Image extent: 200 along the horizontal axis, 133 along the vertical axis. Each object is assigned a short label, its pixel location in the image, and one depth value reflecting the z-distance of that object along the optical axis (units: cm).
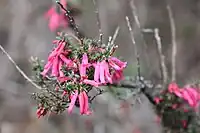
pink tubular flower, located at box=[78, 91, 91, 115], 90
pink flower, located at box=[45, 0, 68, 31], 129
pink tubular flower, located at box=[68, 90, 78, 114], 89
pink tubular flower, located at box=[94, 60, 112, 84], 90
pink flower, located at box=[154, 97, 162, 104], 111
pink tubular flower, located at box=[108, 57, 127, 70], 92
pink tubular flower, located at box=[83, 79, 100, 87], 90
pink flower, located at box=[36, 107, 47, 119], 94
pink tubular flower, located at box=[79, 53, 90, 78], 91
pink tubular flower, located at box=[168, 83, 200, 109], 106
